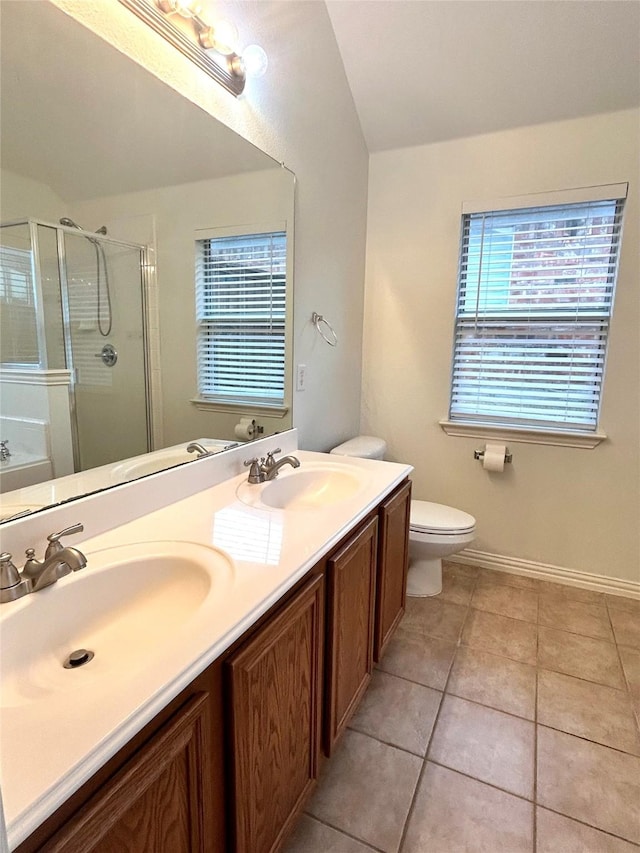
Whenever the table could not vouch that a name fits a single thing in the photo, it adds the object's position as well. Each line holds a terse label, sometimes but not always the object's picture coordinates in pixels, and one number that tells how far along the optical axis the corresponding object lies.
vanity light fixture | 1.21
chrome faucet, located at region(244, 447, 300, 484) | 1.62
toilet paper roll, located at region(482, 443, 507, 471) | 2.52
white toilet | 2.24
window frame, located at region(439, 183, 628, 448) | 2.23
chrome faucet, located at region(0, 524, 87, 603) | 0.82
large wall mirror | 0.95
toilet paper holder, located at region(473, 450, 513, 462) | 2.55
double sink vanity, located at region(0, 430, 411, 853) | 0.57
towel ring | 2.16
